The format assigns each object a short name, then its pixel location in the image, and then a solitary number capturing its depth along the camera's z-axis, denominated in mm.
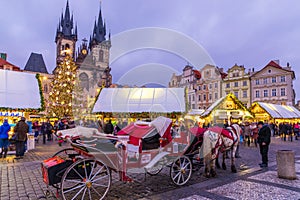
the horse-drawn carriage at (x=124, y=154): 3721
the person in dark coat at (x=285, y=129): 16941
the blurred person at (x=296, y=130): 18700
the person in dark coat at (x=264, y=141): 6969
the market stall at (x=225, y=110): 13902
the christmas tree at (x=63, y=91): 21016
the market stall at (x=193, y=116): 15861
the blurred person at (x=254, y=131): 12891
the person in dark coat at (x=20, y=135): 8430
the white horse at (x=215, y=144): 5516
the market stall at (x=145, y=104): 14836
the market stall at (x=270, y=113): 20375
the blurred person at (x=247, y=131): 12895
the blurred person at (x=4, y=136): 8375
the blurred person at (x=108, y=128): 11531
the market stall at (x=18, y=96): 9664
